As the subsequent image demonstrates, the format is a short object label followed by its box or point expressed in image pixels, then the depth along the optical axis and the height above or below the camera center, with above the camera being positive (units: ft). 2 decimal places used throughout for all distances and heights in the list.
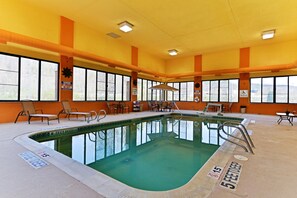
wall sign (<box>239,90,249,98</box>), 27.86 +1.61
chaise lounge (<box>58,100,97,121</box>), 17.63 -1.63
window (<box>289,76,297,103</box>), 24.69 +2.26
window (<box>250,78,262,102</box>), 27.27 +2.48
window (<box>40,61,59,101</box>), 17.81 +2.33
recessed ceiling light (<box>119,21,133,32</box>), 18.66 +10.93
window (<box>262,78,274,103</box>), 26.46 +2.24
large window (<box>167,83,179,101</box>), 36.91 +1.55
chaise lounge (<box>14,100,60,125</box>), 14.72 -1.66
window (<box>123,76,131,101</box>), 28.36 +2.26
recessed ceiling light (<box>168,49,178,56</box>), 29.28 +11.17
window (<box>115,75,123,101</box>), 26.93 +2.35
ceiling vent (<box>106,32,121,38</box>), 22.10 +11.36
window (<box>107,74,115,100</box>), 25.36 +2.51
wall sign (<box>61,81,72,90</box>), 18.68 +1.87
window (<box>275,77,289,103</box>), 25.37 +2.38
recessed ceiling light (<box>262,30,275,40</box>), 20.49 +11.00
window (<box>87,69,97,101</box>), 22.36 +2.37
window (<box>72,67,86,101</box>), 20.73 +2.40
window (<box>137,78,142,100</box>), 32.03 +2.50
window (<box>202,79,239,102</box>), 29.74 +2.39
